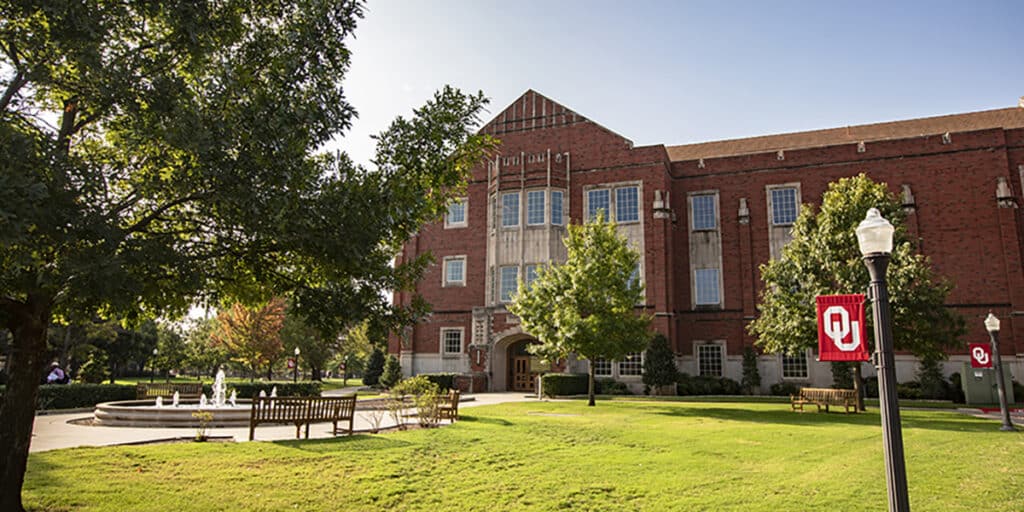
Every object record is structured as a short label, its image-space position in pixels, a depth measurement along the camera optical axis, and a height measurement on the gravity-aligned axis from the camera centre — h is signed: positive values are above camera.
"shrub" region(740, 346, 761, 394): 31.55 -0.51
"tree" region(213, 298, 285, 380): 42.28 +1.65
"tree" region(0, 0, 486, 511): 5.05 +1.72
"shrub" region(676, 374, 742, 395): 31.39 -1.06
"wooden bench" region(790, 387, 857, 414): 19.84 -1.03
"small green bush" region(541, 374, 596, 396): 29.12 -1.02
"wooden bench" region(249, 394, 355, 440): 12.48 -1.02
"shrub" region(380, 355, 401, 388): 35.84 -0.74
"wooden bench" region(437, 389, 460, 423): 16.78 -1.22
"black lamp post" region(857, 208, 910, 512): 4.83 +0.08
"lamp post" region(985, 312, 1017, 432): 14.74 -0.06
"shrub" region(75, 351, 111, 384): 29.58 -0.67
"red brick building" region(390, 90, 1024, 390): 30.50 +7.66
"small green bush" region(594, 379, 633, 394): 31.75 -1.20
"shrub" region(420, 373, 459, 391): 32.84 -0.96
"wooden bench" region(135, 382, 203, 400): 21.88 -1.12
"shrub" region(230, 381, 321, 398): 25.59 -1.19
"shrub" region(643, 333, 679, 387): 30.73 -0.06
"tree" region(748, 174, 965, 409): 20.05 +2.85
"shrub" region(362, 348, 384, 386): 40.84 -0.60
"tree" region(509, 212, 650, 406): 23.86 +2.32
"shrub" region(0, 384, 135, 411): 19.77 -1.22
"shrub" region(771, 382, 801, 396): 30.84 -1.15
